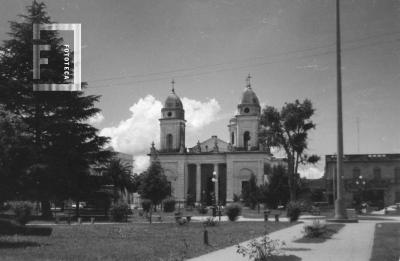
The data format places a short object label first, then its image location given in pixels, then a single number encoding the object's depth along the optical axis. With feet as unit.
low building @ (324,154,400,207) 231.91
